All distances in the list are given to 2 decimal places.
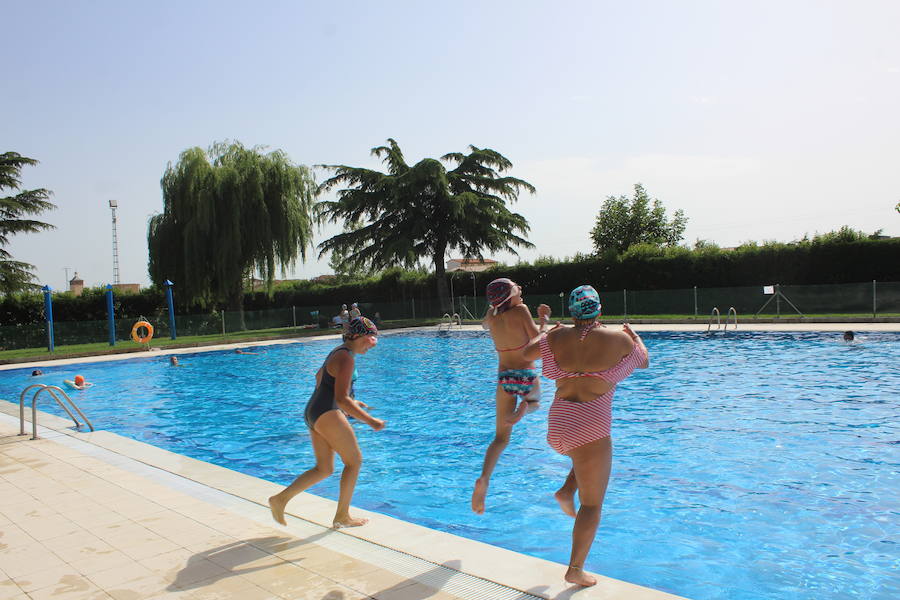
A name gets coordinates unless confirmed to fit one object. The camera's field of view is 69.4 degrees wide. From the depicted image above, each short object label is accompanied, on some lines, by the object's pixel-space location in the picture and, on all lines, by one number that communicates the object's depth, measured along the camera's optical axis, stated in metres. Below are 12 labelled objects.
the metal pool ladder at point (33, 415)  8.71
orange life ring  26.14
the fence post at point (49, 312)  25.95
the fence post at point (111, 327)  28.28
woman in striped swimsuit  3.63
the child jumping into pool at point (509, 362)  4.71
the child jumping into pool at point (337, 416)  4.55
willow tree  32.56
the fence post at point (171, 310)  30.30
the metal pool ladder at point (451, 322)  32.13
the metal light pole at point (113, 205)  50.16
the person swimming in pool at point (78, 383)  16.44
